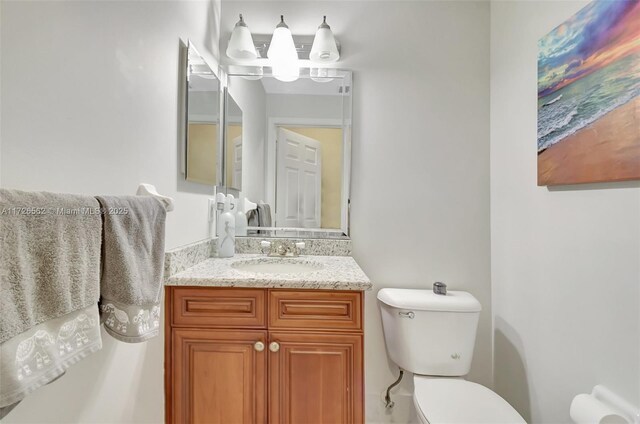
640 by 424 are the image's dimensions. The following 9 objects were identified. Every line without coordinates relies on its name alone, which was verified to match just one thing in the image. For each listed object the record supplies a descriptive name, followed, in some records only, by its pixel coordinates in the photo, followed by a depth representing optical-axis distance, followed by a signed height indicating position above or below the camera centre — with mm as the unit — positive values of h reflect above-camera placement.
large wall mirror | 1568 +366
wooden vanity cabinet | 1020 -516
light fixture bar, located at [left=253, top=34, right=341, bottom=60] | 1568 +976
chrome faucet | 1464 -165
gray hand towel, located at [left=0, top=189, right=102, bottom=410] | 412 -122
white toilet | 1220 -545
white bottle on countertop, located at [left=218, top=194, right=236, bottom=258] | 1430 -92
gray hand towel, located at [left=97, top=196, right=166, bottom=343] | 594 -130
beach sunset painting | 836 +422
